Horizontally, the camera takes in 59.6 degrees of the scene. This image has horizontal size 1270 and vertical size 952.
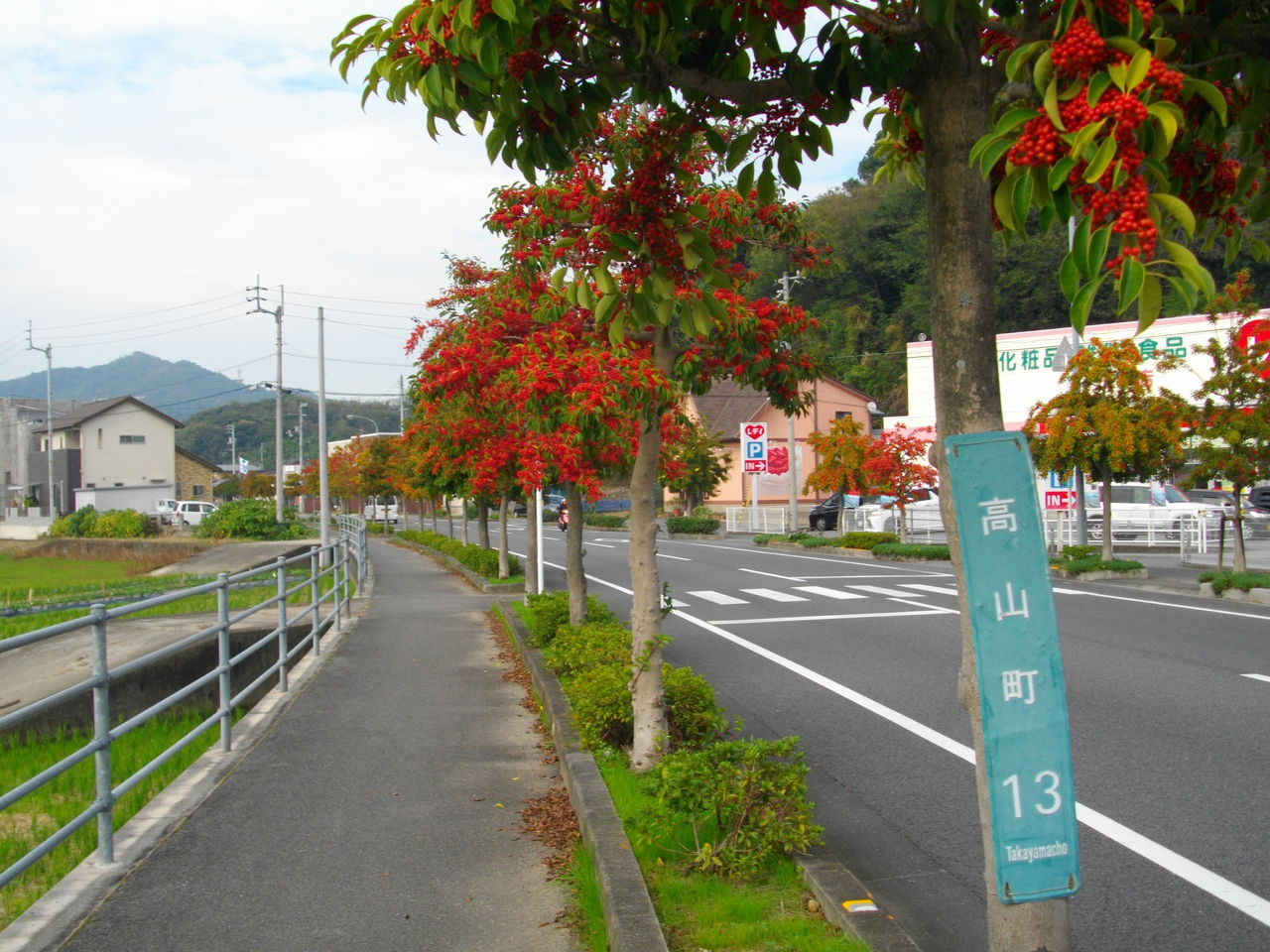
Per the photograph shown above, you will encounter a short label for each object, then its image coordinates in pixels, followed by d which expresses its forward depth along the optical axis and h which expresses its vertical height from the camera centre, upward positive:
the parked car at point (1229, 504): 34.50 -0.82
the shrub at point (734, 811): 4.74 -1.40
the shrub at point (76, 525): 44.66 -0.44
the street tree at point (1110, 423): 20.64 +1.13
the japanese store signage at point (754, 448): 36.66 +1.50
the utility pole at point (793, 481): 35.85 +0.37
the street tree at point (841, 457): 31.72 +0.96
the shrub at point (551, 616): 11.20 -1.22
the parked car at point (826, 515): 43.91 -0.93
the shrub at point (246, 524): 39.38 -0.53
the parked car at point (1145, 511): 31.64 -0.87
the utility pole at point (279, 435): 42.64 +2.84
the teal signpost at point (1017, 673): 2.65 -0.45
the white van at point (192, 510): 58.25 +0.05
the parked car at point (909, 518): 36.69 -0.96
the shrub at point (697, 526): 43.69 -1.20
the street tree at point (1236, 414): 17.66 +1.07
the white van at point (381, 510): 78.78 -0.43
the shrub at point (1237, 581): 16.89 -1.59
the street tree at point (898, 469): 30.22 +0.56
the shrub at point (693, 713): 6.84 -1.36
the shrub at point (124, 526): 42.47 -0.51
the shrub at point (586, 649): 8.39 -1.20
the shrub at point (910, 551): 27.25 -1.56
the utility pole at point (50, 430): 56.34 +4.61
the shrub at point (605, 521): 54.06 -1.12
